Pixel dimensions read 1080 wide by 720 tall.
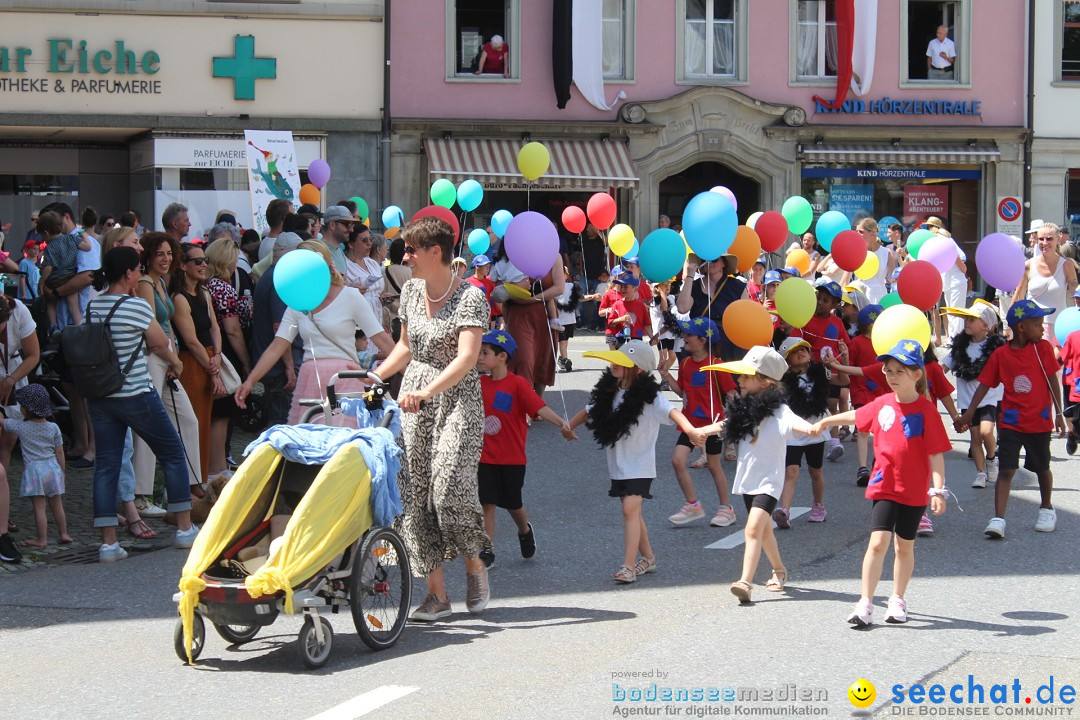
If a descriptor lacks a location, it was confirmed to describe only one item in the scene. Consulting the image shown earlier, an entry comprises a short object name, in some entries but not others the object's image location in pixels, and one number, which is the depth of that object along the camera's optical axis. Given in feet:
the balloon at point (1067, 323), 36.68
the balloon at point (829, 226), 47.75
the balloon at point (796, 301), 34.01
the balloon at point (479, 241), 53.11
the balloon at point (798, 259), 50.70
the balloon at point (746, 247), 40.29
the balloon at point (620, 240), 51.70
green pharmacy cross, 84.12
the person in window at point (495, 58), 88.74
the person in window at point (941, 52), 92.79
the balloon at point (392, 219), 60.03
